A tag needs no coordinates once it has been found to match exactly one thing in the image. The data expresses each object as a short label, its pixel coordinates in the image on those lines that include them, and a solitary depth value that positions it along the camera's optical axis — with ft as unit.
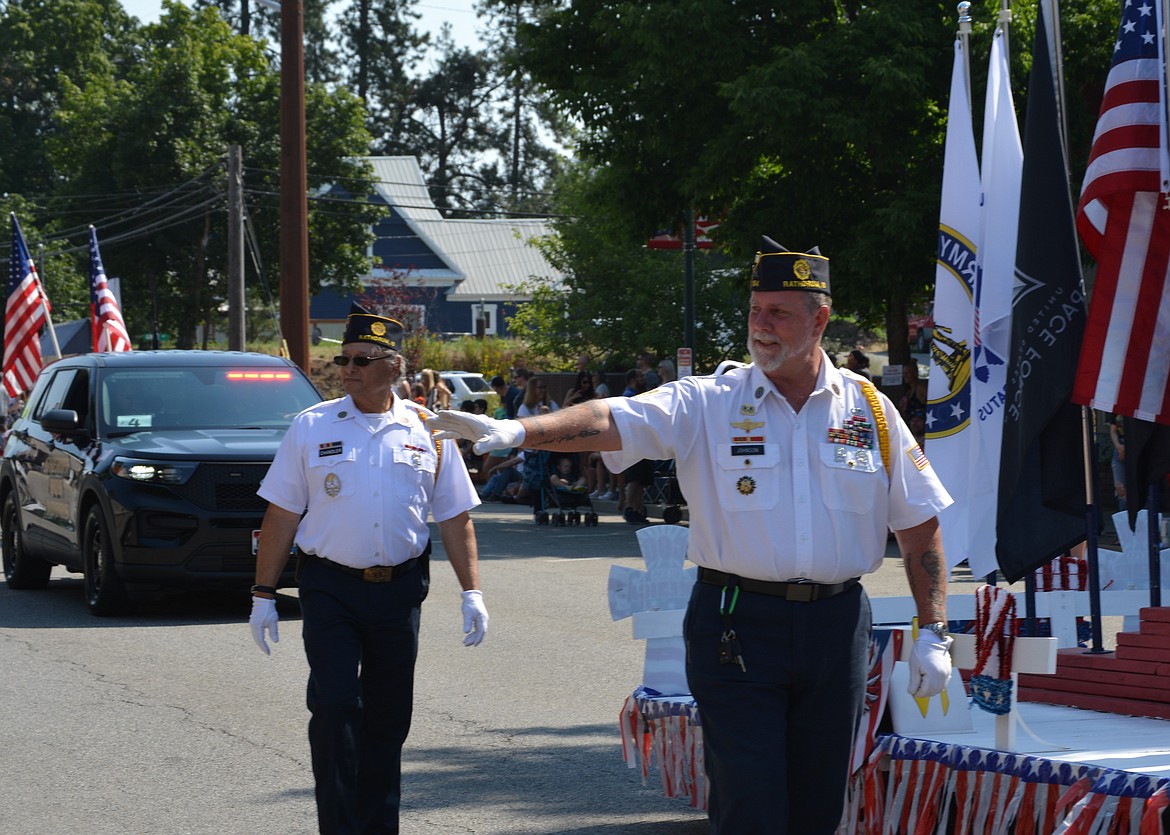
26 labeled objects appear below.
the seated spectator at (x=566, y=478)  64.54
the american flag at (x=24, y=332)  80.02
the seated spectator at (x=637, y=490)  63.82
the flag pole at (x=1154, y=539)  22.27
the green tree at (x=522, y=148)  247.91
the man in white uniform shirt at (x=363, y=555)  18.11
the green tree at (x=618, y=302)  106.11
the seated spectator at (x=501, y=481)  77.92
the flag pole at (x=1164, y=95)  22.21
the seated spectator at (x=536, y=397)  68.18
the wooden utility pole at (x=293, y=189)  70.85
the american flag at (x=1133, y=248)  22.52
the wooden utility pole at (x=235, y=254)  106.11
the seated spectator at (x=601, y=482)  77.82
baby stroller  64.64
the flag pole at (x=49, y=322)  81.00
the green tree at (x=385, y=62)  241.96
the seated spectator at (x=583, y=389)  66.85
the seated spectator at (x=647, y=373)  72.23
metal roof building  221.66
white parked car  128.47
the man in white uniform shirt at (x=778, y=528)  14.08
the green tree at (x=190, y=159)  152.56
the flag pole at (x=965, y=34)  33.60
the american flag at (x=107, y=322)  79.56
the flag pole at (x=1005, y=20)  31.30
